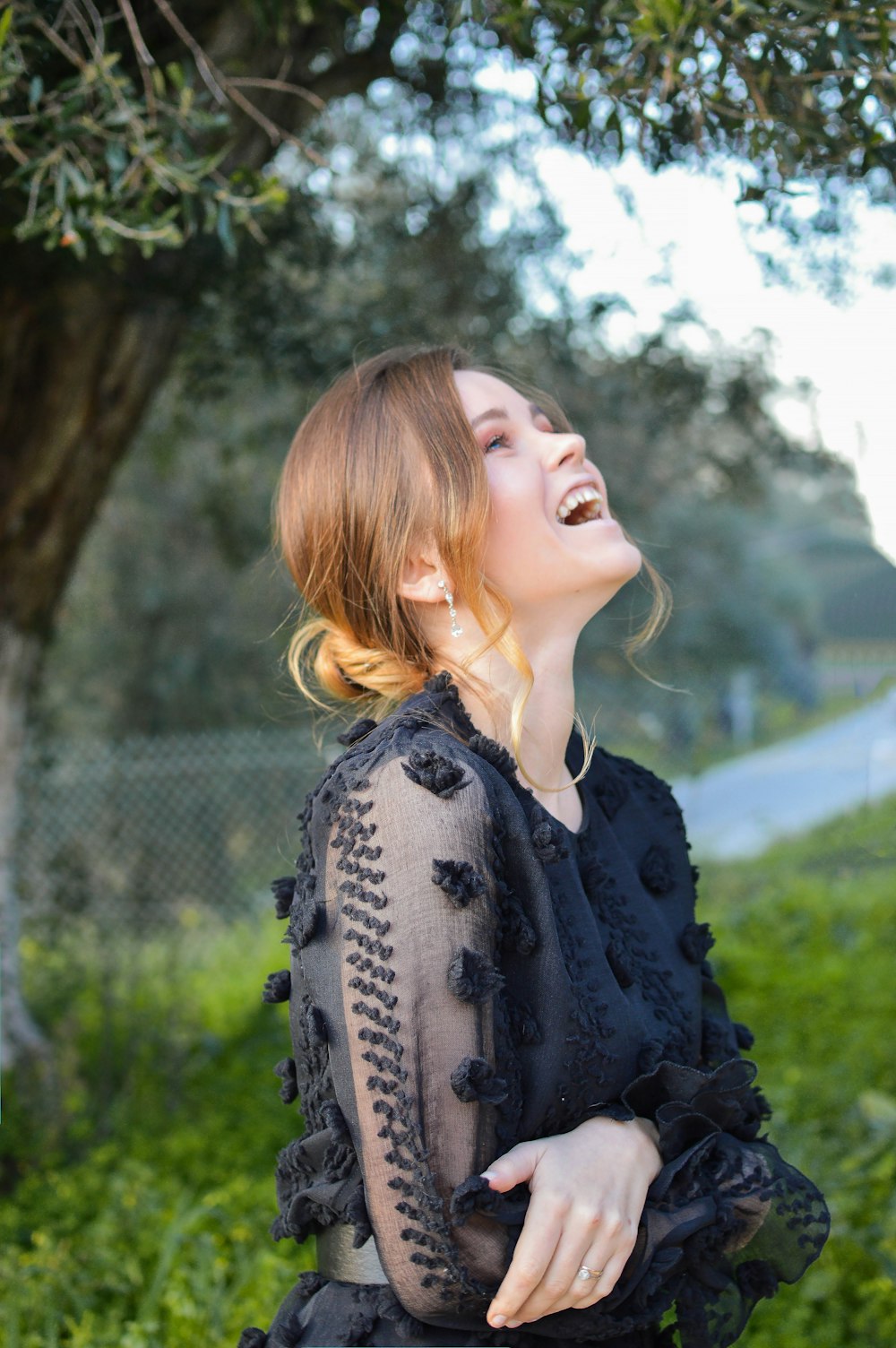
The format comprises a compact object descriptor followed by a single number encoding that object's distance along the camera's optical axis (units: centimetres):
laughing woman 121
